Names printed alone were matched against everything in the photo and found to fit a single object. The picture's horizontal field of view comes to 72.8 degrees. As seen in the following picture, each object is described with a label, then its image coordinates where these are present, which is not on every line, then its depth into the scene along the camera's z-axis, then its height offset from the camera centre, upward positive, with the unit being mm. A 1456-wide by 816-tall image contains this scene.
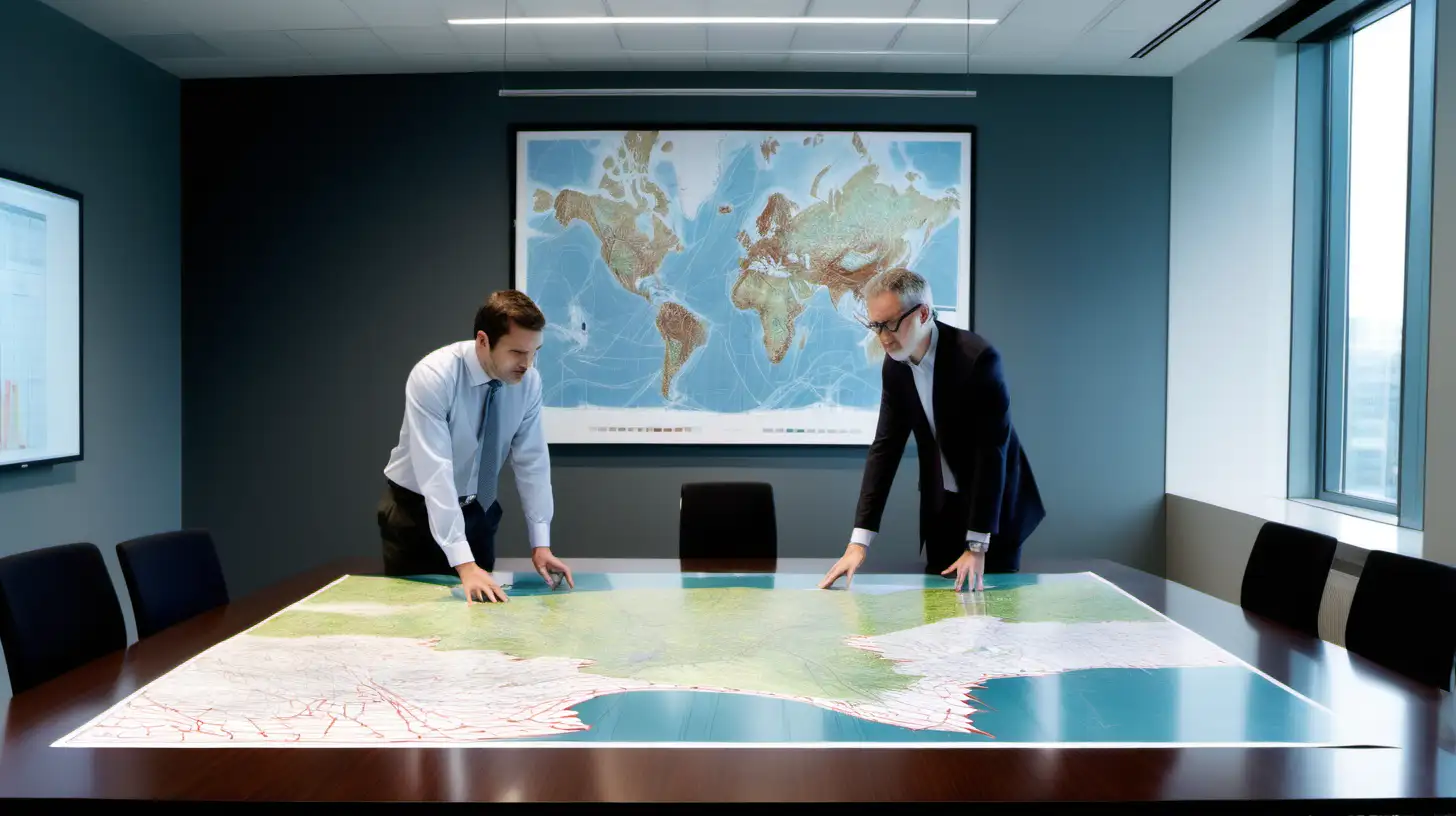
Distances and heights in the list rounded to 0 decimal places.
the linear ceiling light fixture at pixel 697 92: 3484 +1058
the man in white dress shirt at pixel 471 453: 2729 -213
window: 3789 +575
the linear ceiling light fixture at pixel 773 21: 3597 +1345
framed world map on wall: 4852 +623
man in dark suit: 2875 -172
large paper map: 1622 -562
